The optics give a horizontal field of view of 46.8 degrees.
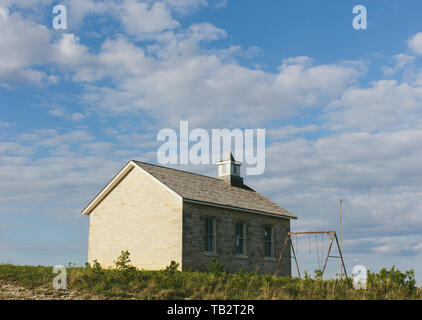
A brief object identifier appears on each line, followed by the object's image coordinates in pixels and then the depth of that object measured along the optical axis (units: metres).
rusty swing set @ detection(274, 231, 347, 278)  25.59
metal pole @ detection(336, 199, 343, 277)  28.98
